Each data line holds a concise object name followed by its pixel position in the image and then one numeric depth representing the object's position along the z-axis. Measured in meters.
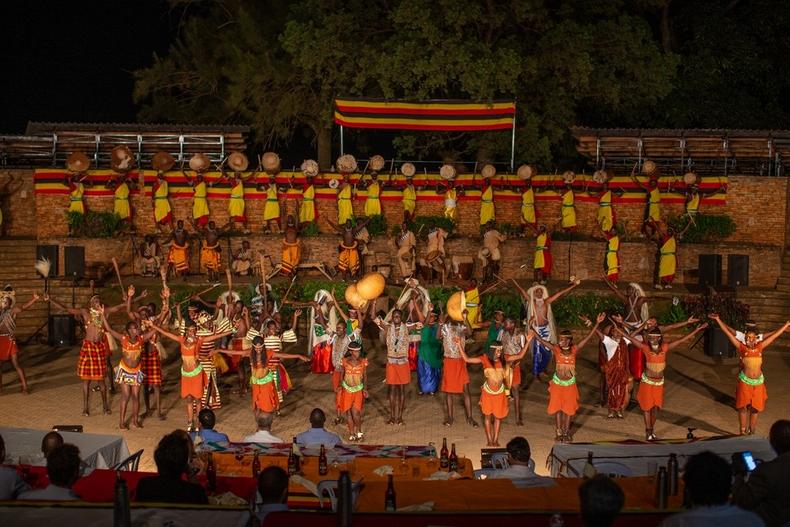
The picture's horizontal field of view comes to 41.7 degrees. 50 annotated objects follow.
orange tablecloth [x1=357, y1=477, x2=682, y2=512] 6.79
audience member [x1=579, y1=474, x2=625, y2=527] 5.31
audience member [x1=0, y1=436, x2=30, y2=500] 7.09
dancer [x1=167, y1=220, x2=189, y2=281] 21.14
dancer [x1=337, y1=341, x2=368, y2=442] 13.75
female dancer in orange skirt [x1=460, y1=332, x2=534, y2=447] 13.25
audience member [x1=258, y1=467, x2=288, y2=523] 6.71
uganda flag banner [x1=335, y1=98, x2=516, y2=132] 23.88
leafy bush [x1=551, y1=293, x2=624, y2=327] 20.17
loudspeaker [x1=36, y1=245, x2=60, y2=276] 20.42
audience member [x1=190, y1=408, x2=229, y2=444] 10.80
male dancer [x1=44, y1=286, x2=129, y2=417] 15.02
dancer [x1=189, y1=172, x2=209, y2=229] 22.81
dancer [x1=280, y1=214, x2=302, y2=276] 21.61
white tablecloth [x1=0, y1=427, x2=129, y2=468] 9.97
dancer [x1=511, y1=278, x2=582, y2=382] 17.22
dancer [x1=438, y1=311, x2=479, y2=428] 14.50
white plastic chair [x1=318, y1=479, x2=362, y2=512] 6.52
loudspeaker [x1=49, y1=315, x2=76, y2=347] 19.23
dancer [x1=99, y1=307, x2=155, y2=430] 14.20
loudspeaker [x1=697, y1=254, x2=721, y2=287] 20.41
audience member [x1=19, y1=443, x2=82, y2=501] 6.69
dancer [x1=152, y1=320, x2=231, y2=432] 14.02
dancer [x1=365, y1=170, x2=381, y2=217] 22.94
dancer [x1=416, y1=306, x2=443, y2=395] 16.05
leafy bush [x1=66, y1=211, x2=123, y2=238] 22.17
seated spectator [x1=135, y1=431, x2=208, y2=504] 6.30
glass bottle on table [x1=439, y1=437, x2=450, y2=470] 9.38
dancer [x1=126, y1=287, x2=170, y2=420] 14.84
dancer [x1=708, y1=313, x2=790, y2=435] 13.70
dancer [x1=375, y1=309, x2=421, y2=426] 14.66
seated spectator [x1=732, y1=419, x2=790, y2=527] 6.16
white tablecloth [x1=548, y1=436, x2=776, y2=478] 9.47
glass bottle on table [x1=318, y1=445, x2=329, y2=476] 8.91
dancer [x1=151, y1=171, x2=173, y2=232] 22.70
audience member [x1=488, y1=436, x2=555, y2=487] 9.15
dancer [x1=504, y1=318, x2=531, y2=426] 14.43
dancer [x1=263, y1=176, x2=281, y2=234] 22.94
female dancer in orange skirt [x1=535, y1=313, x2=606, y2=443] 13.48
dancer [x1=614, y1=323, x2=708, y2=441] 13.72
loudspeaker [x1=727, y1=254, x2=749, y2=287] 20.09
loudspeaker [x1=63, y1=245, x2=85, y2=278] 20.25
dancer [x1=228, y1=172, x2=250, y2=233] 23.05
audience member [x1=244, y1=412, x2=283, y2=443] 11.13
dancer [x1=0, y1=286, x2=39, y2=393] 15.97
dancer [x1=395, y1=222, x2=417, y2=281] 21.44
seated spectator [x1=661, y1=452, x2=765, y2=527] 5.35
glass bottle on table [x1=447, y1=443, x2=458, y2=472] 9.41
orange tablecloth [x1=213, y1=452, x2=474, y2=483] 9.02
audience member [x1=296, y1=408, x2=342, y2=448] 10.94
